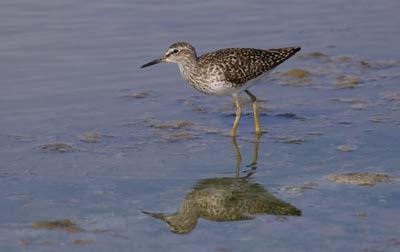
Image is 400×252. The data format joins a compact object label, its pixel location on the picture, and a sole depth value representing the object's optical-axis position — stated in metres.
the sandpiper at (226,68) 12.01
